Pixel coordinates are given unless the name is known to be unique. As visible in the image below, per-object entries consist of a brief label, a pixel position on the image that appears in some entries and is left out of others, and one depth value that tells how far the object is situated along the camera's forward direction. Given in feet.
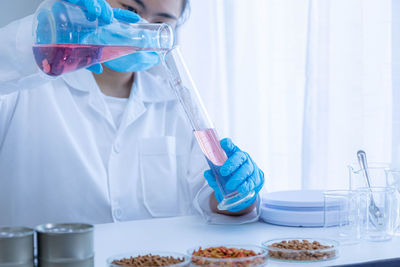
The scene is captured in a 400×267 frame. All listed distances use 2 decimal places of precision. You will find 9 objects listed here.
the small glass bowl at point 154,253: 2.59
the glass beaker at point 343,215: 3.57
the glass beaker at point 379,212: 3.56
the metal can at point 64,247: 2.27
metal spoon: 3.67
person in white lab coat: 5.23
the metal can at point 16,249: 2.21
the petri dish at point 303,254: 2.93
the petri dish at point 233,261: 2.66
